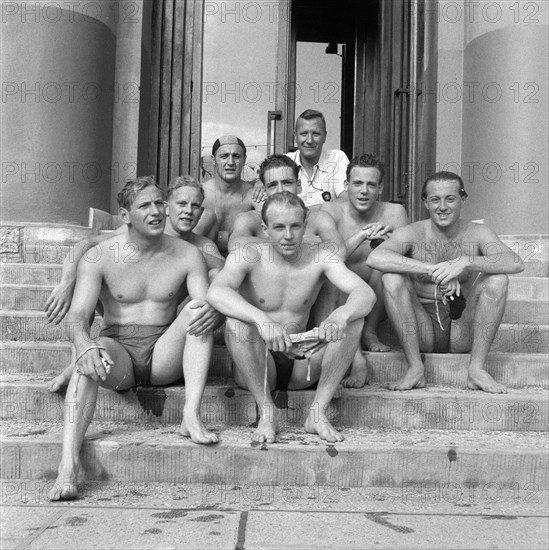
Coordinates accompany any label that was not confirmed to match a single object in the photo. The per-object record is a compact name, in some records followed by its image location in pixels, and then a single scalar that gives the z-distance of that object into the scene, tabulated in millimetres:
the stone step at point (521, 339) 4215
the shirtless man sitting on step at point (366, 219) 4004
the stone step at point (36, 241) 5227
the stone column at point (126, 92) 6051
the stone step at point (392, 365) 3834
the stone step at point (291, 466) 3002
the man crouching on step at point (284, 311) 3162
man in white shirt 4969
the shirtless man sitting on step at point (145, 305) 3213
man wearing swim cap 4840
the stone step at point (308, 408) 3438
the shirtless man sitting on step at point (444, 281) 3725
